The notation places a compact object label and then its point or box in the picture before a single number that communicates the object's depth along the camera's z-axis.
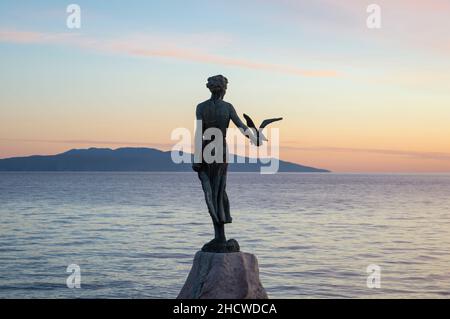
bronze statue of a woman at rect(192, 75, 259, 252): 13.30
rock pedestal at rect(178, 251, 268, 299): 12.93
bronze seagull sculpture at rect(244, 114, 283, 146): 13.09
